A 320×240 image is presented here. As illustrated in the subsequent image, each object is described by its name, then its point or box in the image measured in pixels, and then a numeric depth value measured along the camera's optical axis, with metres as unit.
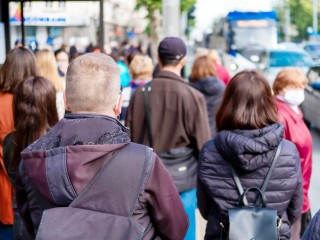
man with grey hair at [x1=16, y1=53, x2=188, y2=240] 4.06
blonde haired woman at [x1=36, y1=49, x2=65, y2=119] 9.79
